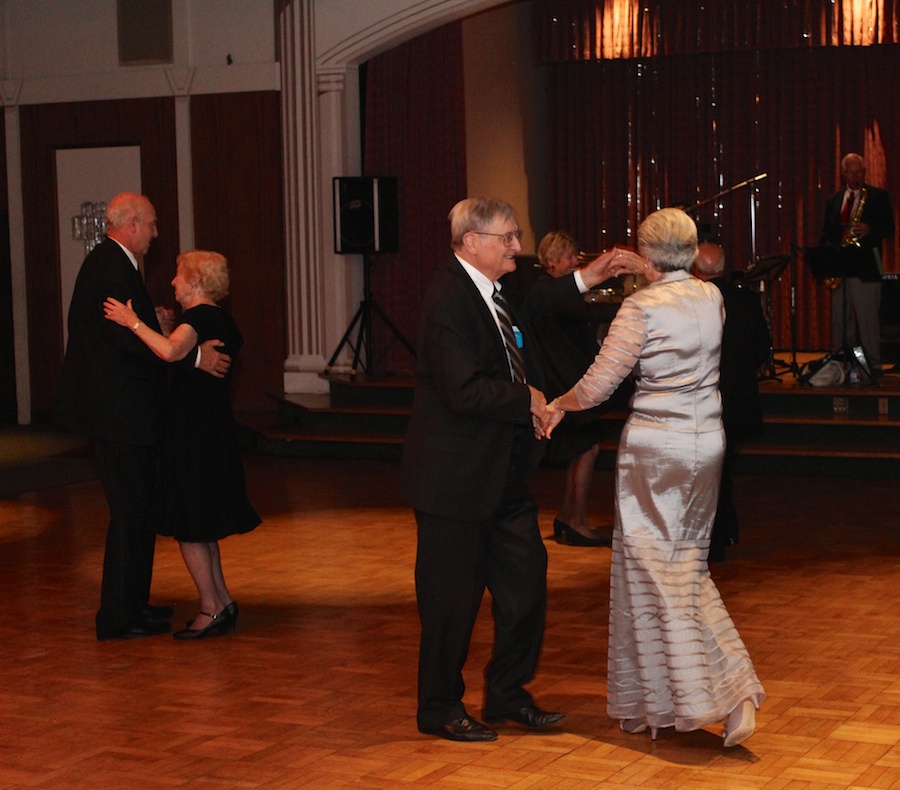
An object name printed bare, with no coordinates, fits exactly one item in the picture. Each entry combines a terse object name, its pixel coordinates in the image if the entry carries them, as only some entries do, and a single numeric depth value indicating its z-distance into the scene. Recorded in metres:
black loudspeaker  11.41
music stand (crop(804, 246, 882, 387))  10.12
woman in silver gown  3.88
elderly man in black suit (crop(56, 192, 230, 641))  5.30
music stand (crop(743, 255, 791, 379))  10.23
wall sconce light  12.62
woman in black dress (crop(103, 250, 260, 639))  5.21
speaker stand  11.54
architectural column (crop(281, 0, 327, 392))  11.88
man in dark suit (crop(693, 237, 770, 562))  6.38
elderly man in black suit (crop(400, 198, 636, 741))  3.93
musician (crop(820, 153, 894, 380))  10.34
